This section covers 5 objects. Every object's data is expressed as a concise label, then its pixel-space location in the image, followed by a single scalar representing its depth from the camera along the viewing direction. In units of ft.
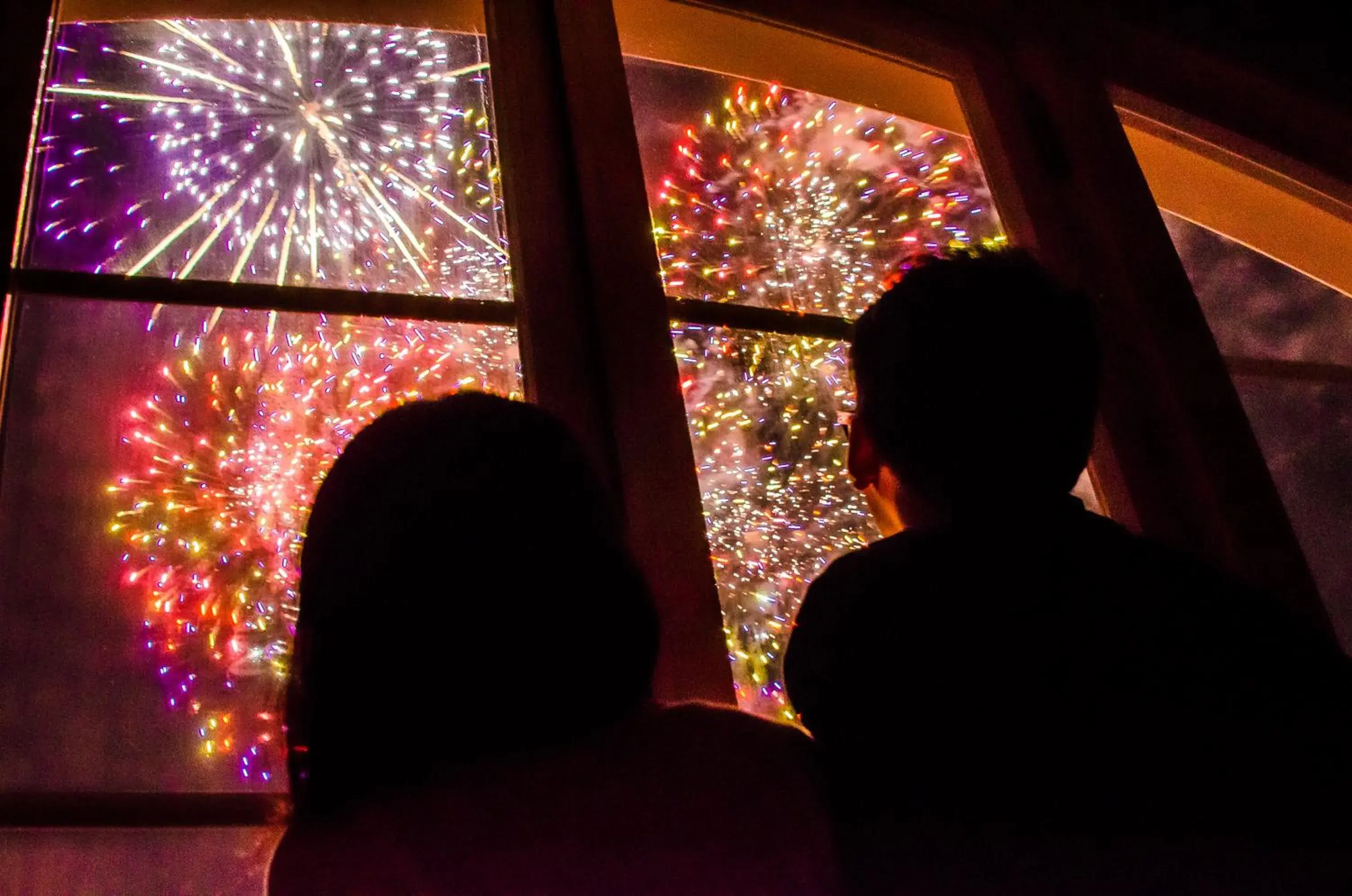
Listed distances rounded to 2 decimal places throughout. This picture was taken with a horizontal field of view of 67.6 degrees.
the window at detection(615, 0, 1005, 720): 4.33
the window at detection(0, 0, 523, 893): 3.33
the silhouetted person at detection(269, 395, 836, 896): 2.09
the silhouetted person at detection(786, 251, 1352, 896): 2.35
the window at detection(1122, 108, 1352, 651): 5.59
